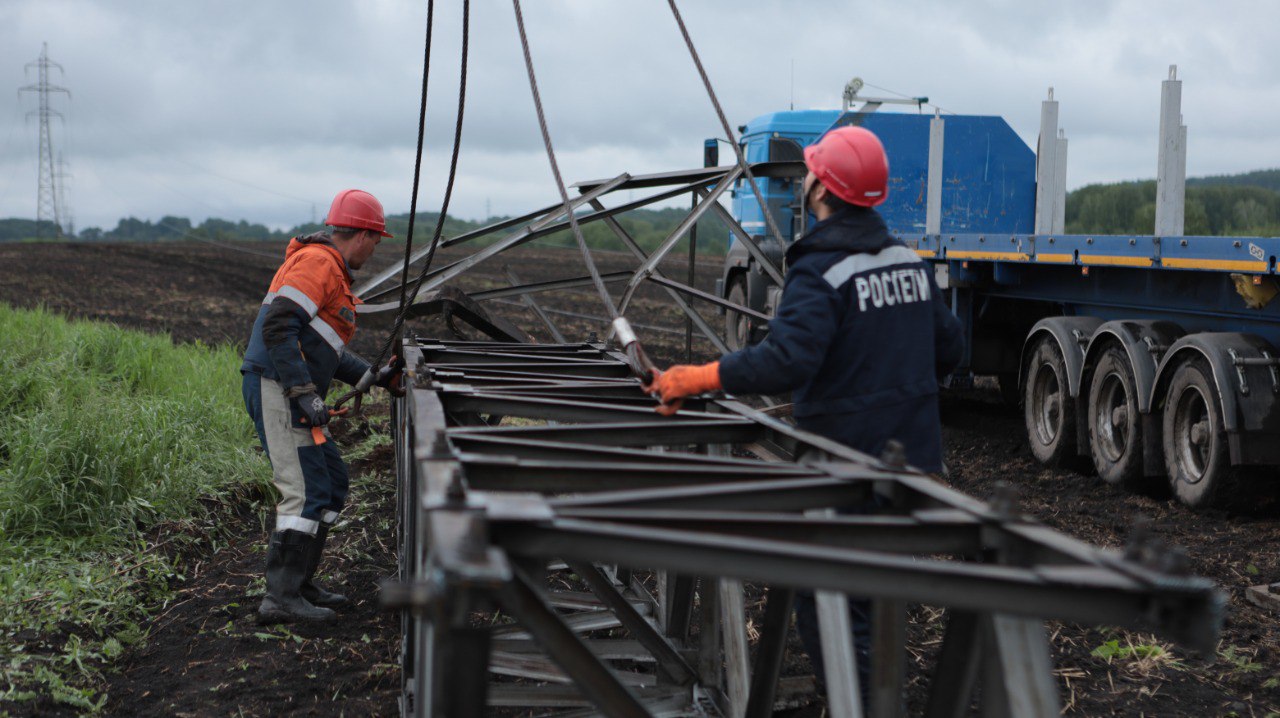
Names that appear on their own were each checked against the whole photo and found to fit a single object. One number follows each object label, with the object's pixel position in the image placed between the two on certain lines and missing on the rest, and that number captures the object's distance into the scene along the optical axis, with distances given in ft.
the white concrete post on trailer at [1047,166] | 27.76
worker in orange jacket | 15.58
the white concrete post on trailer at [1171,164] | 20.40
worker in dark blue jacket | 10.80
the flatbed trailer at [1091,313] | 18.85
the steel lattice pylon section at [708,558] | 6.77
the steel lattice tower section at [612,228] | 19.75
